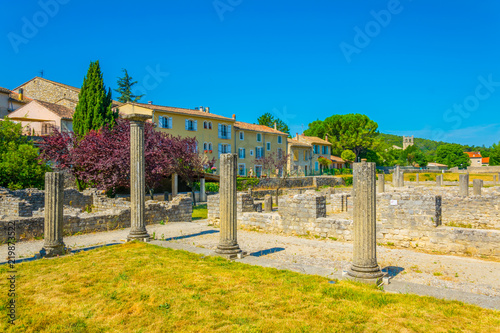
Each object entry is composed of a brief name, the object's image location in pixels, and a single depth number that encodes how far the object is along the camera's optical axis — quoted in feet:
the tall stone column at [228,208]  32.34
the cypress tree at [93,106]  102.63
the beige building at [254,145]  160.91
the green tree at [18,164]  79.65
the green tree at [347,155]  225.97
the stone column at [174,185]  98.20
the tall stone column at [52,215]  32.73
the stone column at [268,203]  65.31
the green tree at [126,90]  194.59
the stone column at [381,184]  88.93
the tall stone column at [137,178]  39.24
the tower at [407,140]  560.61
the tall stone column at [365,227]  24.29
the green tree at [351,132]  231.30
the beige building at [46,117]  114.52
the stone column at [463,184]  69.33
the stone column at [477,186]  64.03
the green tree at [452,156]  351.87
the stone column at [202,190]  107.86
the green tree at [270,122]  244.63
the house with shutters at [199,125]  128.88
